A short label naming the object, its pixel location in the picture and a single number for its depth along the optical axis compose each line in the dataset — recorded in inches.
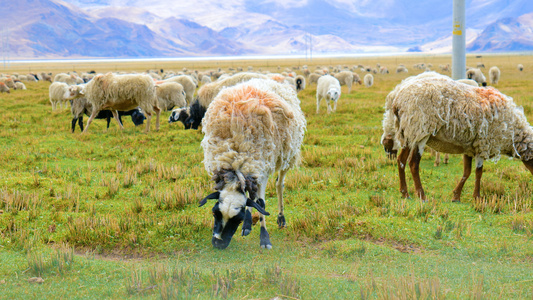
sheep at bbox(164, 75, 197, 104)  806.5
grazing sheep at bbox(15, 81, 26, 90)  1318.4
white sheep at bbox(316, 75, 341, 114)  697.6
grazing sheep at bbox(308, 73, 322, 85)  1502.2
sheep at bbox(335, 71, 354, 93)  1198.3
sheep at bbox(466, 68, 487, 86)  1151.6
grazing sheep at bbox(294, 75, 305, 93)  1033.5
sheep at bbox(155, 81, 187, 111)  709.2
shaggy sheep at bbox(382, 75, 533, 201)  261.3
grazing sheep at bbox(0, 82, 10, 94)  1195.1
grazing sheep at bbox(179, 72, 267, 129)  487.8
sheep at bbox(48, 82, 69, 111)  752.3
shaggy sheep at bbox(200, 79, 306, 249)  181.5
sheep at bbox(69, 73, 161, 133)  522.3
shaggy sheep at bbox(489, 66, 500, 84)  1252.8
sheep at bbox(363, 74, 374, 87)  1365.7
